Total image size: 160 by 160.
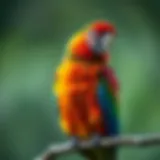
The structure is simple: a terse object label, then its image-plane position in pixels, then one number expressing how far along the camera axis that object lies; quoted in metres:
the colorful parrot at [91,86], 8.55
